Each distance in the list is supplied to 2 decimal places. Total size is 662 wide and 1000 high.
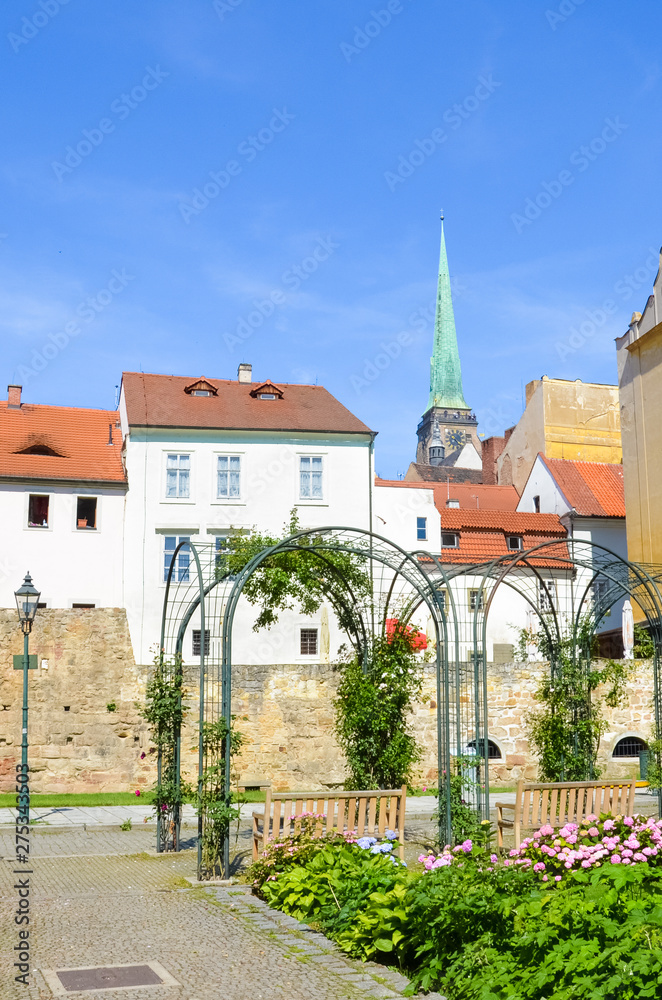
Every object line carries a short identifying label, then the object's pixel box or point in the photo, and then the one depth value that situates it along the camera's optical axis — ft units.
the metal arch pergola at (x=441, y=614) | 32.45
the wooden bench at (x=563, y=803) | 34.88
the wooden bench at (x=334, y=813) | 29.94
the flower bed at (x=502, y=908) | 15.28
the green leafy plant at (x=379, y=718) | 39.88
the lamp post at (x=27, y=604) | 46.68
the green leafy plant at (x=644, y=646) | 56.13
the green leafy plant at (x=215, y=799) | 30.91
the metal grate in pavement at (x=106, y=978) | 18.23
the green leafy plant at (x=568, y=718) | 43.55
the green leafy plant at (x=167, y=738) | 37.55
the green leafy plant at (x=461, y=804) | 35.40
